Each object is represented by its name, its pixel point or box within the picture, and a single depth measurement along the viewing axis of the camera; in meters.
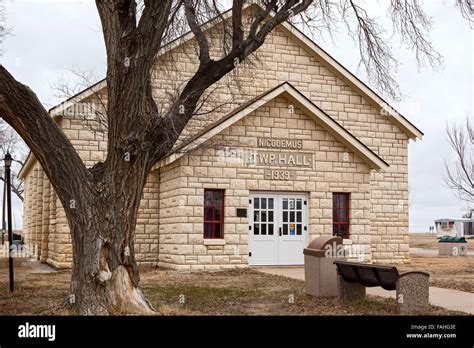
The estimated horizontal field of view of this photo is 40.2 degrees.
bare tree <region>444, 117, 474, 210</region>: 38.25
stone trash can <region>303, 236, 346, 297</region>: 13.14
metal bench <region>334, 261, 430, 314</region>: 10.73
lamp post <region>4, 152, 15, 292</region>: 14.39
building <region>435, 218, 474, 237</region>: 55.66
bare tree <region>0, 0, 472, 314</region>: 9.95
